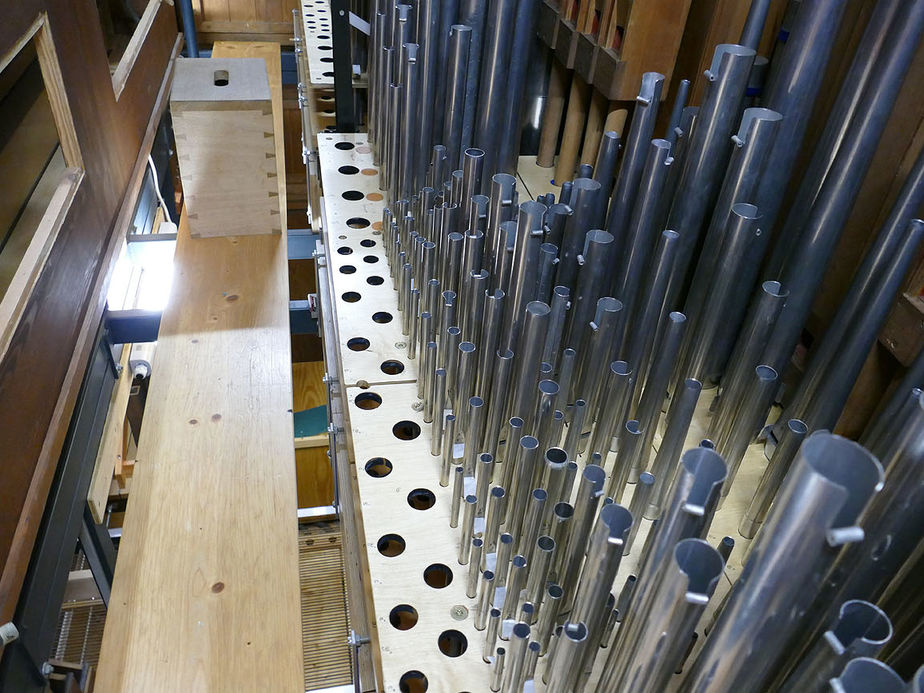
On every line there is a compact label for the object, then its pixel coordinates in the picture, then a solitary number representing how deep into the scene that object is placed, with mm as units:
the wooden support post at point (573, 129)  1700
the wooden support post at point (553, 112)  1852
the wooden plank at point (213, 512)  1429
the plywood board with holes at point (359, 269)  1588
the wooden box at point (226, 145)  2160
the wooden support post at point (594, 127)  1613
